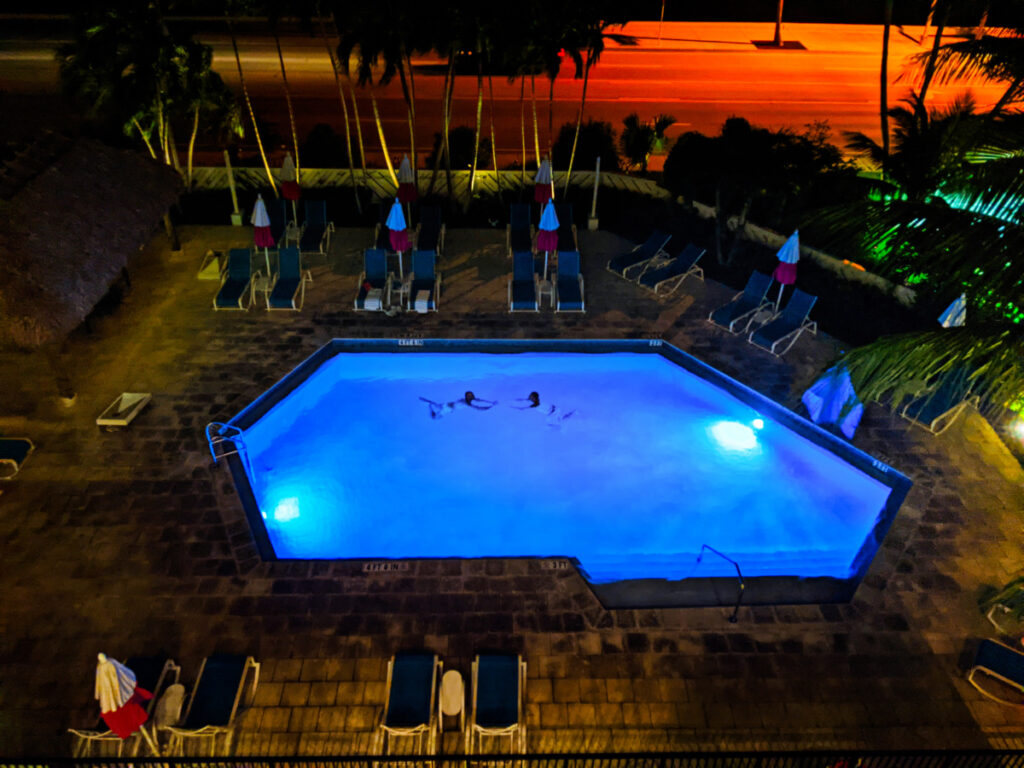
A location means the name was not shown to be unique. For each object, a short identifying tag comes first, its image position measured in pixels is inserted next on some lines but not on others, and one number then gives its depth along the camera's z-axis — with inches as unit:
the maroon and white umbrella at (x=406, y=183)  613.7
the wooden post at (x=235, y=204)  639.8
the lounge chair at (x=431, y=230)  629.6
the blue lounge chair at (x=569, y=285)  557.6
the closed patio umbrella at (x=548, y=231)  557.0
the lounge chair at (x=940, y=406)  442.6
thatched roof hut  404.2
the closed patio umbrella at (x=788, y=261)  504.7
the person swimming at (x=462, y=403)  502.3
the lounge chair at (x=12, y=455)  399.9
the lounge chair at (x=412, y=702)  285.0
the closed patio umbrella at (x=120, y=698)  247.4
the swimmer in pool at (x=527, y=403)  503.5
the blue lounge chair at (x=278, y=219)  628.7
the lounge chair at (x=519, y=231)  627.1
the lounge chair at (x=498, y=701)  286.4
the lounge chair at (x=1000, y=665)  299.9
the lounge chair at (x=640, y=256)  611.2
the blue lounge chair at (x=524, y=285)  555.5
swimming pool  406.0
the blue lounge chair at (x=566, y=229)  623.5
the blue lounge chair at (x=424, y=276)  573.6
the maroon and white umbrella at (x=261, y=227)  543.8
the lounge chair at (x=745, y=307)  542.9
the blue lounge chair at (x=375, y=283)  552.7
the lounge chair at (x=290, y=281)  555.5
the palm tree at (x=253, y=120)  583.5
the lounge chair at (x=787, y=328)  517.3
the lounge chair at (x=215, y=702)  283.1
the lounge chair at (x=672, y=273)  589.6
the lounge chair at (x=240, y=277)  561.9
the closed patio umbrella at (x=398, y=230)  554.3
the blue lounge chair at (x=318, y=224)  636.7
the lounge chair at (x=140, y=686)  279.7
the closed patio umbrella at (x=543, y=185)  616.1
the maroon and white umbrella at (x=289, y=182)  620.1
